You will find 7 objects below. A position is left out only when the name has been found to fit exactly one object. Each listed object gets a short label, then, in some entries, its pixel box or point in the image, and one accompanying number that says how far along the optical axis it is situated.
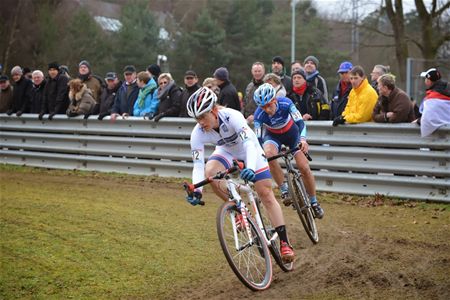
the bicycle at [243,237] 7.71
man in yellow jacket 13.61
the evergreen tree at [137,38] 57.22
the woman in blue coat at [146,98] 16.83
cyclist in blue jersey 10.51
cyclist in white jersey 8.09
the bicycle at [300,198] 10.25
